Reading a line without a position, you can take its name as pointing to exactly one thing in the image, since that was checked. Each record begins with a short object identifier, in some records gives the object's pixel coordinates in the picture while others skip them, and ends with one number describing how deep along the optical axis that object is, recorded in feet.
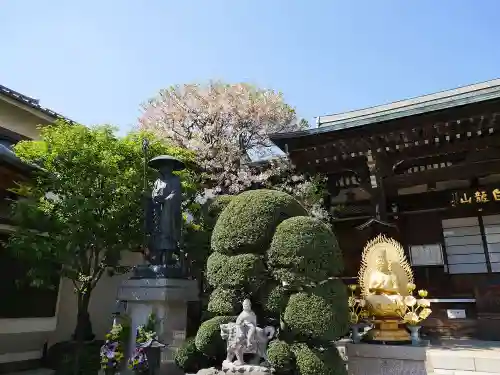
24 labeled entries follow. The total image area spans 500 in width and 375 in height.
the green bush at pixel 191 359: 18.39
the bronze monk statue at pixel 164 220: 20.99
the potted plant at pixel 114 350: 18.30
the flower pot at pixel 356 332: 21.84
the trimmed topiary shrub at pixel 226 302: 17.75
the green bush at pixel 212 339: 17.55
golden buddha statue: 21.95
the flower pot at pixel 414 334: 21.59
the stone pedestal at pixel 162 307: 19.06
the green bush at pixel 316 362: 15.52
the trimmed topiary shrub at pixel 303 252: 17.01
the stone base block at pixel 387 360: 19.53
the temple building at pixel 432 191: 28.09
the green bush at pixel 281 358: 15.75
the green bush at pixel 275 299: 17.51
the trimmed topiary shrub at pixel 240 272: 17.54
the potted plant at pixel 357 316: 21.95
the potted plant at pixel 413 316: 21.67
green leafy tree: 23.75
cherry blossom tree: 38.88
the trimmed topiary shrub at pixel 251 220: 18.22
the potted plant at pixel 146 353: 17.13
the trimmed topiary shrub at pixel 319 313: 15.99
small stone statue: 16.16
